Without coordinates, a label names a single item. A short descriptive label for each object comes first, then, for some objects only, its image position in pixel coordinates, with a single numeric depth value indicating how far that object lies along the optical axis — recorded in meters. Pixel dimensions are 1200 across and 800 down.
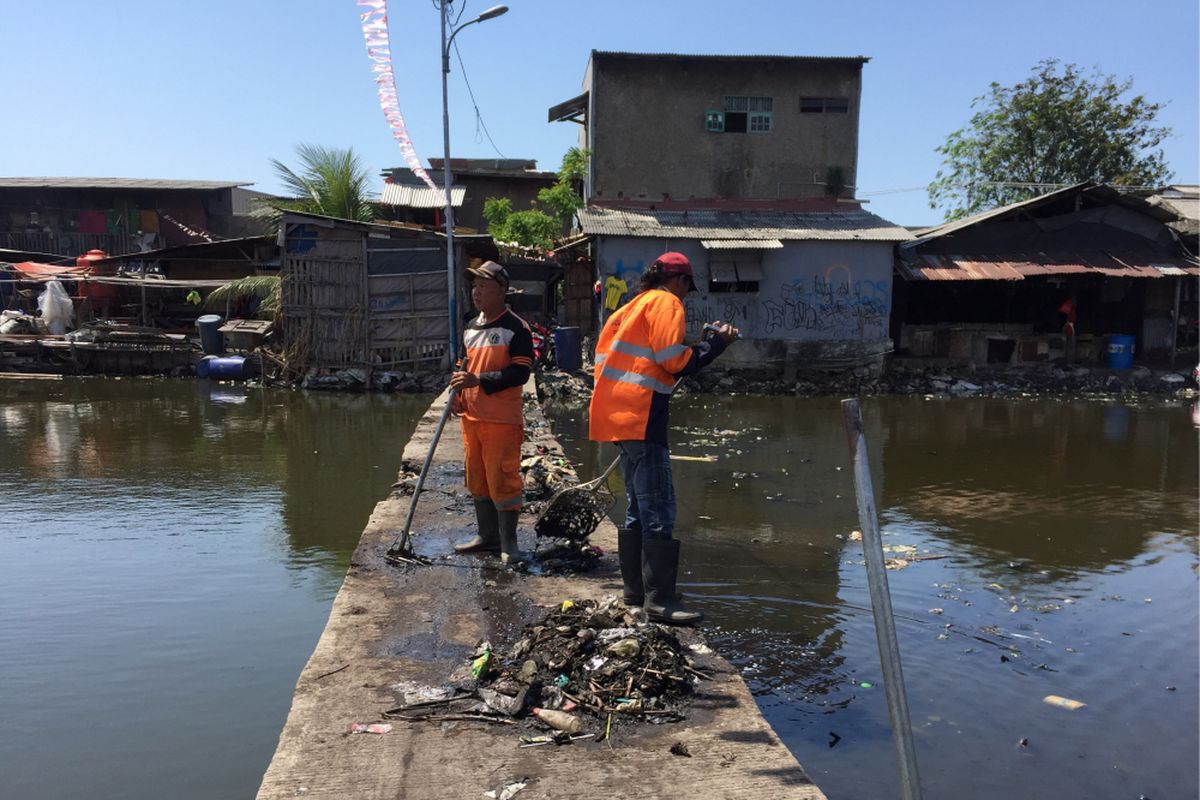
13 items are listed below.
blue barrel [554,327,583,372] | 16.19
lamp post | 15.28
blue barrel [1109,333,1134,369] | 18.33
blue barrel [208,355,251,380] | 16.95
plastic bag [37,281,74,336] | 18.38
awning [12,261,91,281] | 19.39
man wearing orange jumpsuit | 4.75
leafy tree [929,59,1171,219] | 24.97
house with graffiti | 17.11
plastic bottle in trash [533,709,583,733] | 2.98
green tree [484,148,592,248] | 20.66
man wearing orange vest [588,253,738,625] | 3.99
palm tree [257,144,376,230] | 18.91
